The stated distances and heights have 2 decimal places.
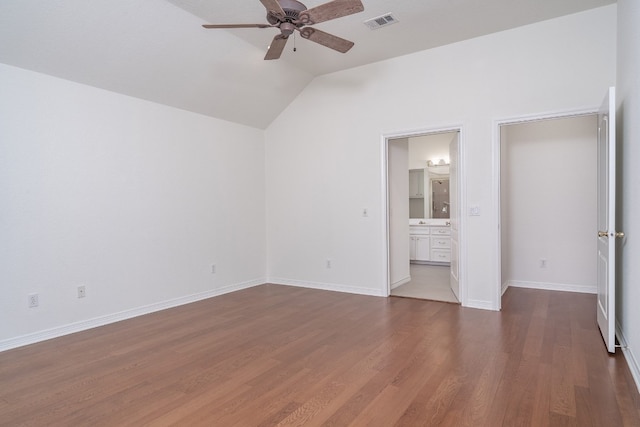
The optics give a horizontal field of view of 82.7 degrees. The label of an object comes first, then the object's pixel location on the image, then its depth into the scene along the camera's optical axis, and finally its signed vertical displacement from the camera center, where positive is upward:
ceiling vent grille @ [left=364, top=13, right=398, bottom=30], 3.64 +1.92
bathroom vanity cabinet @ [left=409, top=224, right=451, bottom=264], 7.11 -0.71
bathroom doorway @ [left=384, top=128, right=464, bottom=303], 4.76 -0.13
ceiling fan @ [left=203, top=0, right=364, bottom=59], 2.46 +1.39
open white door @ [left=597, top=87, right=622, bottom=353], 2.77 -0.10
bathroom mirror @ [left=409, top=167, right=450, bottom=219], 7.64 +0.29
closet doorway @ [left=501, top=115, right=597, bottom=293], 4.91 +0.04
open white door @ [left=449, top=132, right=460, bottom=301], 4.48 -0.07
